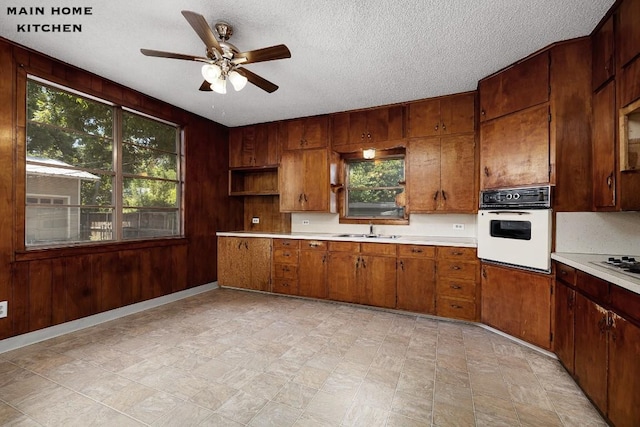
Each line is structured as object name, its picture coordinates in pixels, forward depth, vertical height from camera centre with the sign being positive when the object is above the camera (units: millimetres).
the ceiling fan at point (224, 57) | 2018 +1163
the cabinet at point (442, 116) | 3406 +1197
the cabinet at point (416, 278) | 3316 -775
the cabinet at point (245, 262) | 4320 -768
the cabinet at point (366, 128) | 3807 +1174
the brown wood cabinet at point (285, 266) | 4109 -768
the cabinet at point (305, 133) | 4234 +1218
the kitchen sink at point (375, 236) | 3821 -321
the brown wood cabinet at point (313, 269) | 3916 -775
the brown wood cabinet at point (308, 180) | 4219 +503
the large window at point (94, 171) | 2756 +473
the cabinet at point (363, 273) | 3531 -770
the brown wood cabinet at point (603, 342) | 1405 -759
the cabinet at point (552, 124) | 2373 +782
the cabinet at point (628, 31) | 1752 +1165
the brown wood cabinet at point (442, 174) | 3400 +481
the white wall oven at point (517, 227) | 2453 -136
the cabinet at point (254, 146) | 4605 +1114
